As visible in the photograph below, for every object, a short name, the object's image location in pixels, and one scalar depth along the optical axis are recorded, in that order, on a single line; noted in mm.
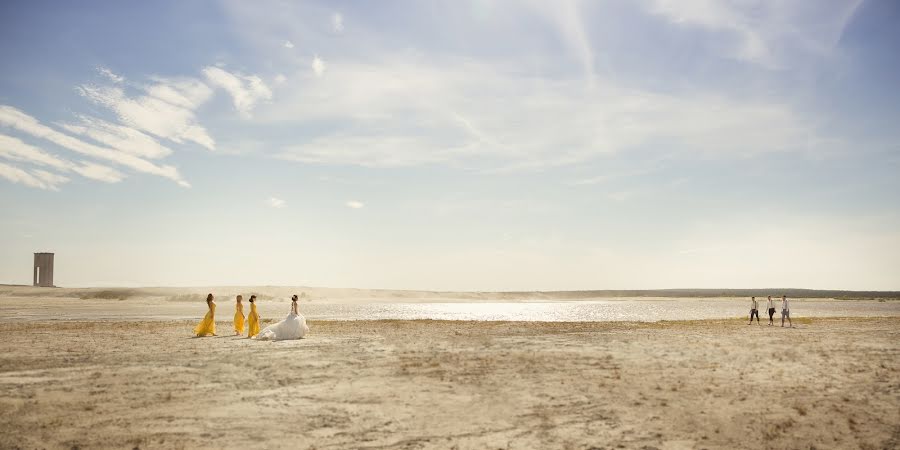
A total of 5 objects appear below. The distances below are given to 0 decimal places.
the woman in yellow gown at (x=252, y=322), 26422
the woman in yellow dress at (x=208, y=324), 26781
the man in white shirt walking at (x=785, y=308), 36734
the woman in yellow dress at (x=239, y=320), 28000
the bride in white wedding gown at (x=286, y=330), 25266
